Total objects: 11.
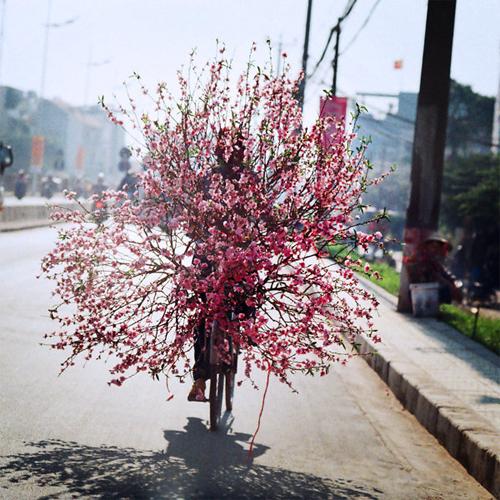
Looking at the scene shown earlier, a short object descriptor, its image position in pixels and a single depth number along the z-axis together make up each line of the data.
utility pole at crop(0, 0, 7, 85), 64.81
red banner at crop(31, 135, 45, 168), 75.25
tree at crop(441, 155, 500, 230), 38.84
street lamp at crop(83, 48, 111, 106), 100.90
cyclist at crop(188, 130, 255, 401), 7.21
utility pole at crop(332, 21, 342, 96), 28.38
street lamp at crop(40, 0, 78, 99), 81.55
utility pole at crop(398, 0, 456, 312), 16.19
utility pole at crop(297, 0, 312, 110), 42.00
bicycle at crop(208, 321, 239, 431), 7.65
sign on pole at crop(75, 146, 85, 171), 108.88
